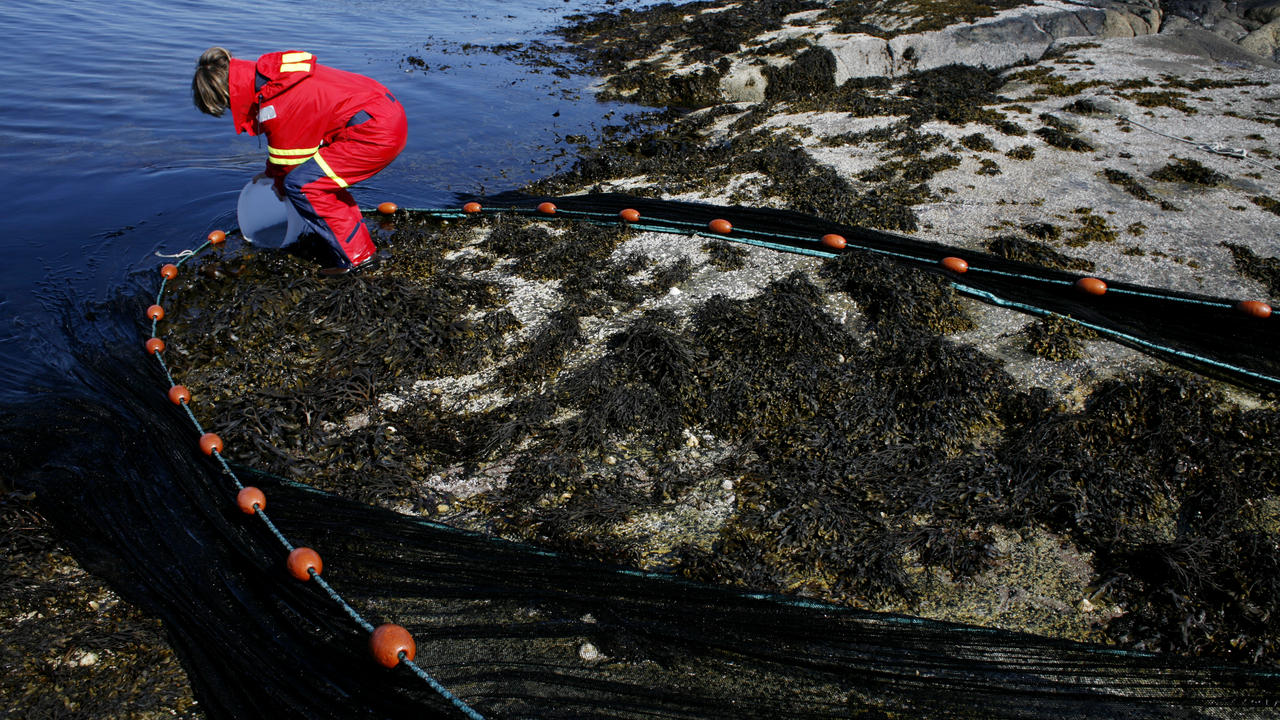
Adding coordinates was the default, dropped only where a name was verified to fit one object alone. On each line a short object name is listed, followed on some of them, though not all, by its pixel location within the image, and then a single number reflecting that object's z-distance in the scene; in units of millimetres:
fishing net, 2475
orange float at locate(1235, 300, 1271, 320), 4320
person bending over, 4629
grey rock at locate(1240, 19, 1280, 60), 10781
